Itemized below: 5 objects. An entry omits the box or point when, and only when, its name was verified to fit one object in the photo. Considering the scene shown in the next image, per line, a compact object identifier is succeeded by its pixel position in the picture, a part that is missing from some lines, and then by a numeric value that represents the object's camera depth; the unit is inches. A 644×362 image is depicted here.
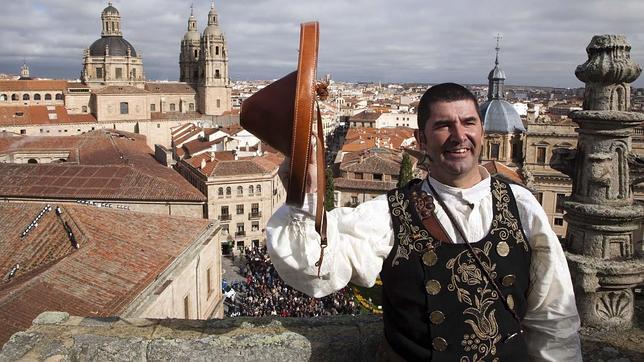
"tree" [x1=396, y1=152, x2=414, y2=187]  1198.1
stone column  133.9
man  92.8
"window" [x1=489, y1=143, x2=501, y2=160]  1333.7
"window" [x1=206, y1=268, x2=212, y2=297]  546.3
